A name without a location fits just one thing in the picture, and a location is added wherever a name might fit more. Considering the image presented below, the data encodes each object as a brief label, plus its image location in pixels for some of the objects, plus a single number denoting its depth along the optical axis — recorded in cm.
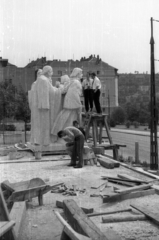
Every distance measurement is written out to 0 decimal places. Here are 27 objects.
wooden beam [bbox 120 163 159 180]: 947
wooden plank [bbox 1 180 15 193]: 693
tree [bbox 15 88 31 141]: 2892
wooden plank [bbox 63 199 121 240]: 482
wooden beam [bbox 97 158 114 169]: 1085
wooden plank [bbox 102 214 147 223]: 587
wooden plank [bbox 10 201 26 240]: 531
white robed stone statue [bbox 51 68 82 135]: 1425
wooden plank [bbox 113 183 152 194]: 735
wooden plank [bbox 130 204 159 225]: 587
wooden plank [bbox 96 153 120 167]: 1106
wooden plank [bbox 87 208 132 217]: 623
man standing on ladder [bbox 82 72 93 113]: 1429
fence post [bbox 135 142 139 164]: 1645
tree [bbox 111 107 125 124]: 5131
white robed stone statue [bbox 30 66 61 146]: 1425
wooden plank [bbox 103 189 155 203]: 705
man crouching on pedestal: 1079
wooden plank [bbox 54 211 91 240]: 458
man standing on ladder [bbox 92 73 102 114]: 1389
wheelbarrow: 659
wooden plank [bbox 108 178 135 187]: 842
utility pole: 1283
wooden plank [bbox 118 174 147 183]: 852
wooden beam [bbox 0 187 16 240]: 465
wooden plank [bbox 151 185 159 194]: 775
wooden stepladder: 1366
